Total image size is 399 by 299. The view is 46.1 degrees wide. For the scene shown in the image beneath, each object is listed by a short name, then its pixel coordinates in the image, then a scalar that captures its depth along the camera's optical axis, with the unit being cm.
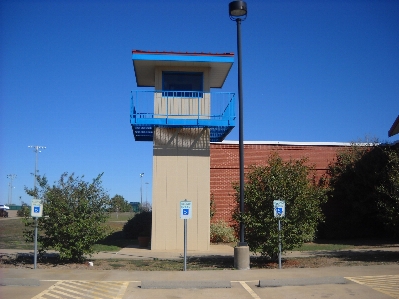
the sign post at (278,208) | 1382
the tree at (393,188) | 1580
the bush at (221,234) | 2238
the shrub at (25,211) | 1434
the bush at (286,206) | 1429
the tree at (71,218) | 1417
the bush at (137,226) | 2527
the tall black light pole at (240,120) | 1384
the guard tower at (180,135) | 1883
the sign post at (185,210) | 1362
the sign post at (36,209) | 1370
